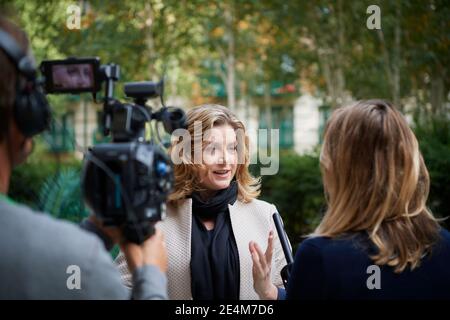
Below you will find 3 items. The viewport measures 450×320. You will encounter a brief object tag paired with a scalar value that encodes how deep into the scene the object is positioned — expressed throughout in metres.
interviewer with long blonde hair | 2.09
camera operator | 1.54
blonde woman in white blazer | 3.08
